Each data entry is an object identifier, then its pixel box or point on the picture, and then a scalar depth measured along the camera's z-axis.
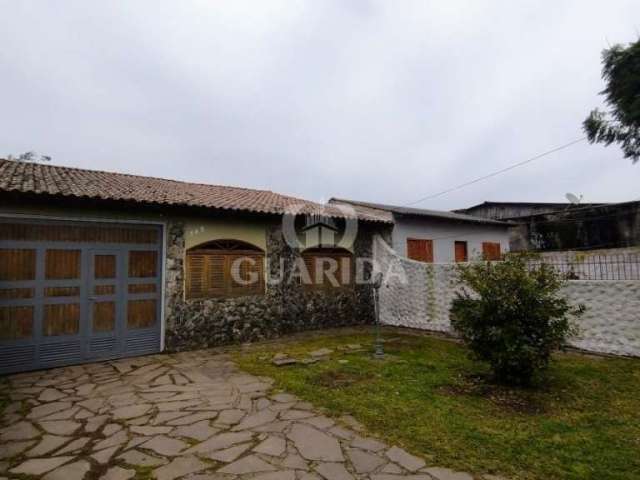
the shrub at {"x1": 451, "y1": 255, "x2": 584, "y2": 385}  4.64
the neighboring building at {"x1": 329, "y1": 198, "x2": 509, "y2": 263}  11.85
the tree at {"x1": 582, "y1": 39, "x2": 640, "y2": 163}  14.40
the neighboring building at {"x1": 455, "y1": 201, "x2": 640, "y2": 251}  16.67
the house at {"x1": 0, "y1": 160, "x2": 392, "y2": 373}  6.09
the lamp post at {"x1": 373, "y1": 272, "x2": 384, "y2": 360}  6.59
